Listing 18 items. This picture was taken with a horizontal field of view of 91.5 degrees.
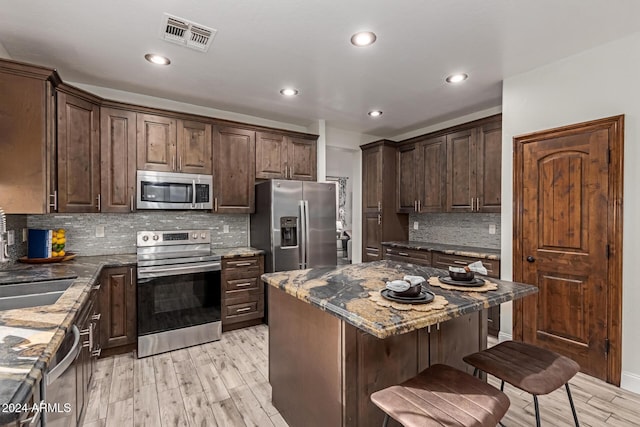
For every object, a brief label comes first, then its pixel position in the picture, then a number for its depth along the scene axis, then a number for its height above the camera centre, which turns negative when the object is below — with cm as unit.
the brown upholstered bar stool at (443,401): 114 -76
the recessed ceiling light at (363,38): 231 +132
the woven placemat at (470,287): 171 -43
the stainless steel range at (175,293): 299 -82
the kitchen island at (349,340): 141 -72
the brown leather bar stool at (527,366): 140 -76
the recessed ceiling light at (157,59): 262 +131
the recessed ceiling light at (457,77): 302 +132
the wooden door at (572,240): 243 -25
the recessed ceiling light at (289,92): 340 +132
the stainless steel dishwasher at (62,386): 116 -74
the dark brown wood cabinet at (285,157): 402 +73
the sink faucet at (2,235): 210 -16
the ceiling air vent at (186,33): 218 +132
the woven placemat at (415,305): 139 -43
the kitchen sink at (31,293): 190 -52
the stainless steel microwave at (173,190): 327 +23
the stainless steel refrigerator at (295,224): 369 -15
